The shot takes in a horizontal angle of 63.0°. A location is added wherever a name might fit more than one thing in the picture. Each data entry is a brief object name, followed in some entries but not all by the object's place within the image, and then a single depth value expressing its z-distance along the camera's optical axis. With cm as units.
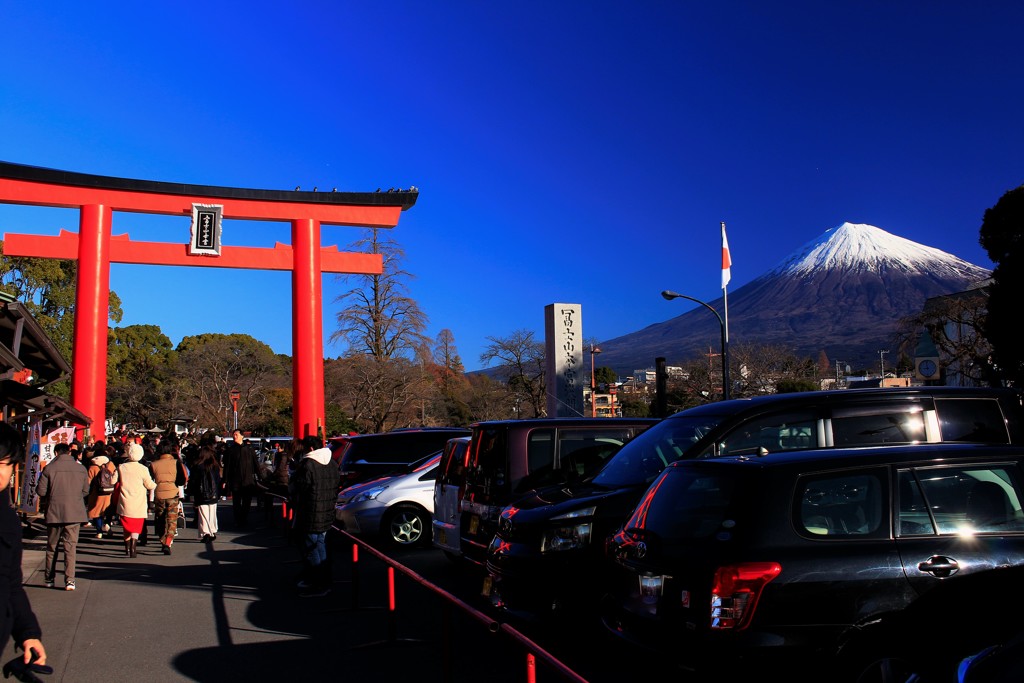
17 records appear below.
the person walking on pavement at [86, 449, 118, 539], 1390
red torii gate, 2712
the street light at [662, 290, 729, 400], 2562
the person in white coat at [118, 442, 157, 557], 1302
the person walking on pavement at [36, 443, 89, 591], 1026
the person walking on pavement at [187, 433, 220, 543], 1491
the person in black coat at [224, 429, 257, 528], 1811
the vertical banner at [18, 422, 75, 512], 1828
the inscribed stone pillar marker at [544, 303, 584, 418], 2561
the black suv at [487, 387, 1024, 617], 641
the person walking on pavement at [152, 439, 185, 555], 1402
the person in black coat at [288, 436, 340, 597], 948
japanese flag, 3123
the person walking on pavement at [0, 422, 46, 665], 371
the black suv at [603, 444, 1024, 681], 389
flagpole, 3042
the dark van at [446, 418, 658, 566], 848
